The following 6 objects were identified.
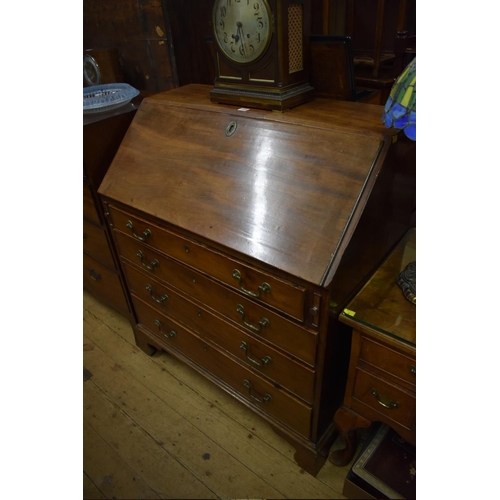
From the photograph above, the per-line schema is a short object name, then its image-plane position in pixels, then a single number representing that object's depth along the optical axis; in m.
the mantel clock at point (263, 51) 1.04
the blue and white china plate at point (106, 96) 1.51
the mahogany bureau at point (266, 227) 0.94
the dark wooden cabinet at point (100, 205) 1.48
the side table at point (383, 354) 0.92
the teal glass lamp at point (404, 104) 0.70
